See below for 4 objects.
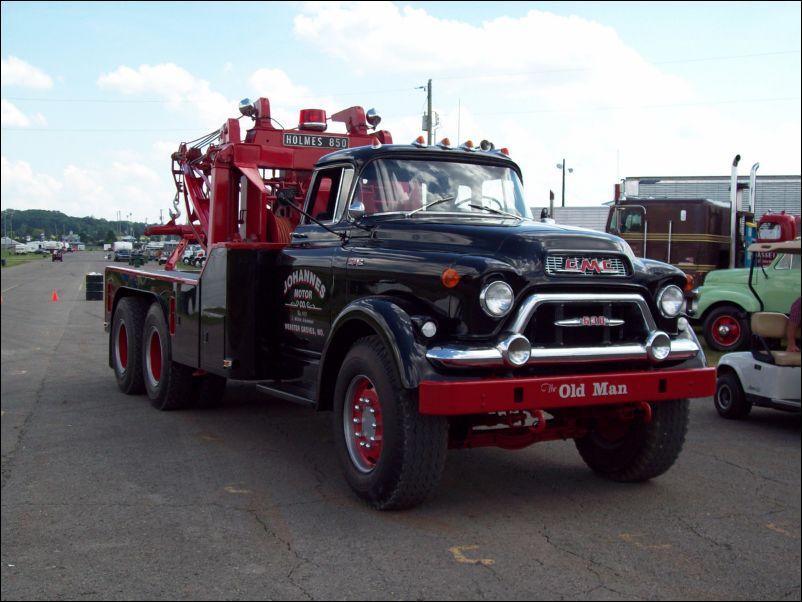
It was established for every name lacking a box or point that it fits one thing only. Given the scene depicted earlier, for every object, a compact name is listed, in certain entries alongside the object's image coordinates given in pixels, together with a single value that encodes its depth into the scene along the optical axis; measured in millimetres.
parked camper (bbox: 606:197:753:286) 15969
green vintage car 12164
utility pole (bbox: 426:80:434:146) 35781
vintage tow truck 4859
